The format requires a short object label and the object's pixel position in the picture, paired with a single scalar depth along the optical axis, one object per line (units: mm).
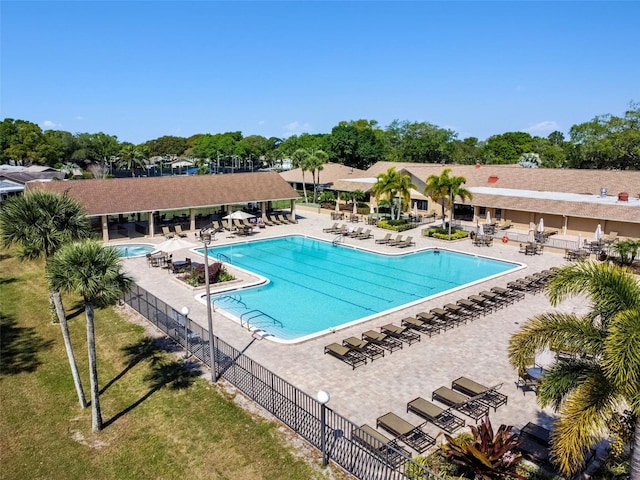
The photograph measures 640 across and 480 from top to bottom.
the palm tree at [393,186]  39688
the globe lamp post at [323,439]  10680
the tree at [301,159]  52066
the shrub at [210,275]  24328
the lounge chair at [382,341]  17047
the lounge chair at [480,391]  13211
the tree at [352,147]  71688
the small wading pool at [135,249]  31656
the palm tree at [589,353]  6883
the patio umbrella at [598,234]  31125
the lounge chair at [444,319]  19016
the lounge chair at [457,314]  19616
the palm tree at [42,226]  13172
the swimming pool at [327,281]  21281
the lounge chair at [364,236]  36688
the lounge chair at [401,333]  17594
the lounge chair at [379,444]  10391
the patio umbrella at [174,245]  24656
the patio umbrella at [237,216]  36688
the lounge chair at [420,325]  18406
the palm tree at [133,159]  71875
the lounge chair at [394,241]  34203
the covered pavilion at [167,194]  34625
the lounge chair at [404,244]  34009
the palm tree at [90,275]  11617
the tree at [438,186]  37031
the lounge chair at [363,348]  16422
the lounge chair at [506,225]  39031
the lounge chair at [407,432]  11430
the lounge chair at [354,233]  36938
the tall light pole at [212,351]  14376
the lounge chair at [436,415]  12195
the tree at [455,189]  36875
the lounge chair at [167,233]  36431
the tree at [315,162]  50906
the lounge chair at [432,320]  18797
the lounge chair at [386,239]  34531
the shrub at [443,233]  36116
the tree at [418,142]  78438
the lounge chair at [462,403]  12703
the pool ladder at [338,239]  35125
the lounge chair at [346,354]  15898
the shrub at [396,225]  39594
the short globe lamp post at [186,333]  16234
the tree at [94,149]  94438
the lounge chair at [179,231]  36328
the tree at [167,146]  143238
